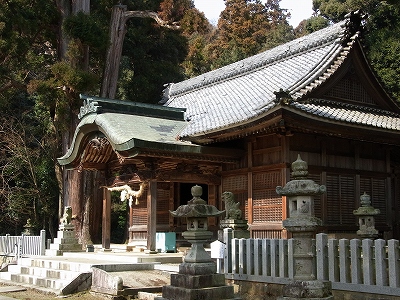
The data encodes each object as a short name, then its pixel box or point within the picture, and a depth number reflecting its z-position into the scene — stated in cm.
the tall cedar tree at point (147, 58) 2900
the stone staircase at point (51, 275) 1188
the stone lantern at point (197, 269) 884
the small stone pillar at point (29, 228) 2332
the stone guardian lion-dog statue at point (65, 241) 1731
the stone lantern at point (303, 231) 764
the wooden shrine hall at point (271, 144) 1402
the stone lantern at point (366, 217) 1241
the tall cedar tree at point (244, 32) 4628
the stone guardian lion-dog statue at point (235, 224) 1142
